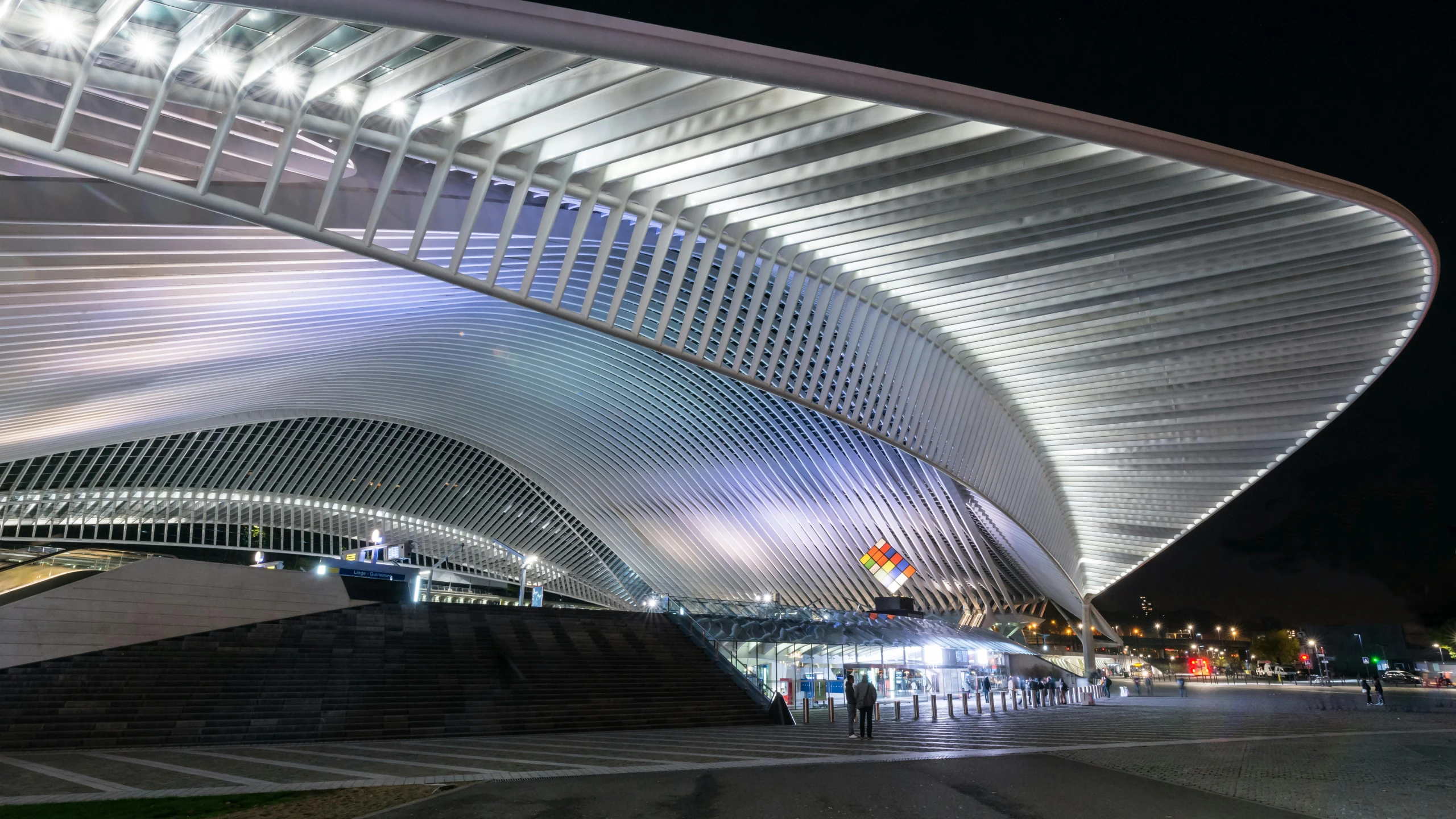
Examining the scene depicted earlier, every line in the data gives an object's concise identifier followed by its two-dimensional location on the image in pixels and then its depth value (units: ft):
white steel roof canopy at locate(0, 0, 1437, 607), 29.01
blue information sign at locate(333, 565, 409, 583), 75.92
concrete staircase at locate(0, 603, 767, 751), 46.83
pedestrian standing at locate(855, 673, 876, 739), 50.03
